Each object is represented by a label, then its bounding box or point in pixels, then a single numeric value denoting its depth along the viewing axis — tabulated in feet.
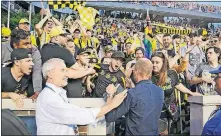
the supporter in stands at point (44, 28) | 13.98
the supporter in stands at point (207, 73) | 12.85
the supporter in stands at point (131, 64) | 13.25
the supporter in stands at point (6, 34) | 13.70
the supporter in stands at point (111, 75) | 13.14
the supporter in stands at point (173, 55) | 13.67
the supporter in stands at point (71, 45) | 14.04
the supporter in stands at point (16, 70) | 9.40
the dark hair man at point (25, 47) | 10.03
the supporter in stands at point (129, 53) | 16.19
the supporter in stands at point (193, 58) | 14.42
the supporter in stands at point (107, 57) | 14.80
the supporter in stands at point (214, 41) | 17.33
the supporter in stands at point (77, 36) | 18.29
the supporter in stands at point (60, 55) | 9.89
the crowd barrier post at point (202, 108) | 10.11
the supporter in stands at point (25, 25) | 14.52
